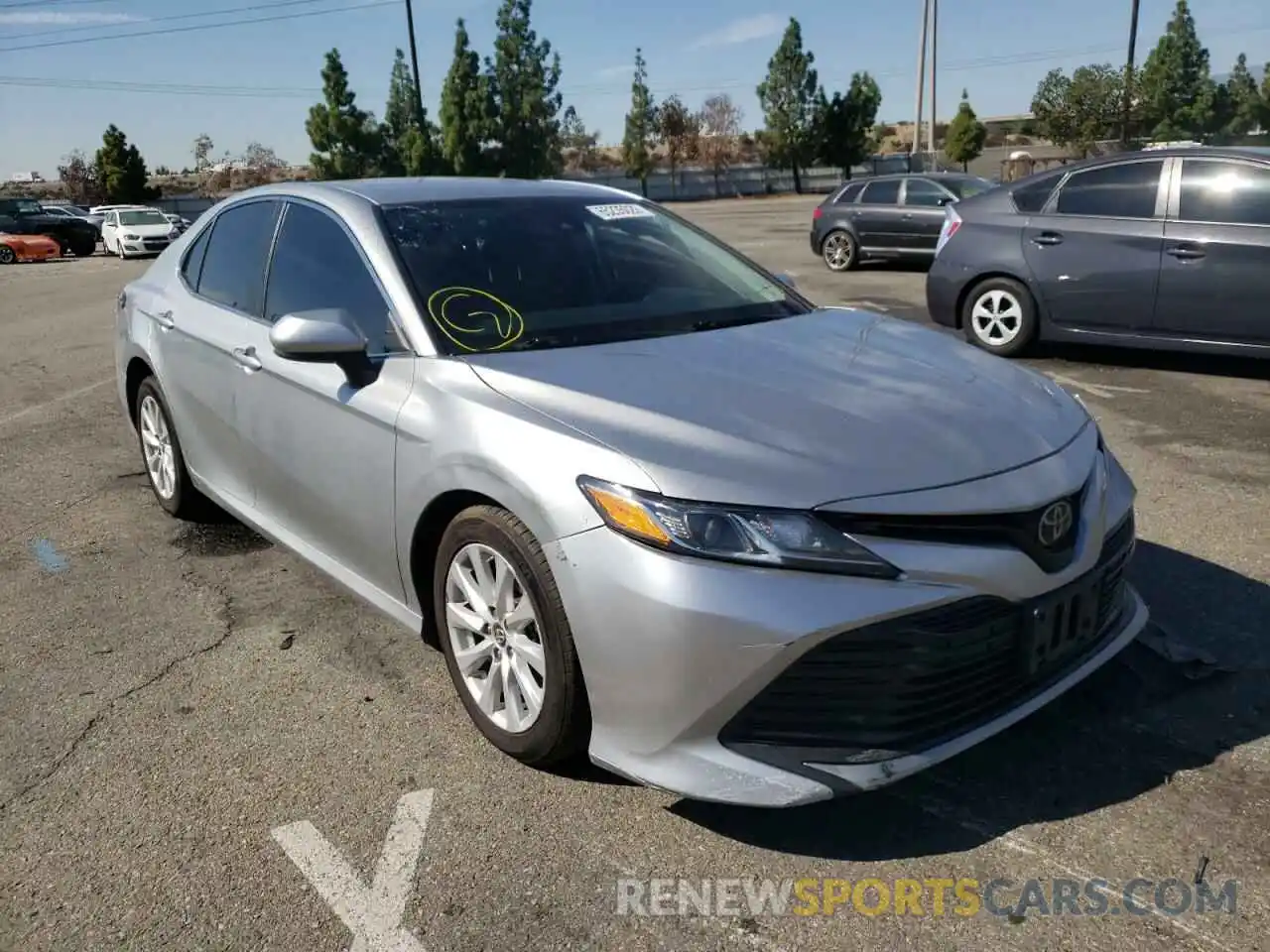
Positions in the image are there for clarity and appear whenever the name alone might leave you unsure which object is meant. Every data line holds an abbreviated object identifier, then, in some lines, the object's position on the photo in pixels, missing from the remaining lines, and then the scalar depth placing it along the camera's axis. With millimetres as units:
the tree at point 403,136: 51719
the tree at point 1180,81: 60062
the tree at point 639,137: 60625
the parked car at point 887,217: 15820
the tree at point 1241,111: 67062
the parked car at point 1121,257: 7152
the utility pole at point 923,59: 41188
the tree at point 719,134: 72375
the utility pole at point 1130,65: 38875
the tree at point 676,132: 67125
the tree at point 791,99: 56281
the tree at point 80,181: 66312
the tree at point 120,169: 51406
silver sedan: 2398
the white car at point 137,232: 28531
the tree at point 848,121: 56719
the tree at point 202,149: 86656
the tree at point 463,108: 55406
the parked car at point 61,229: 31531
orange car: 29875
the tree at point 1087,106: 50469
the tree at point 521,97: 56719
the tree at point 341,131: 52656
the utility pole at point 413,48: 38875
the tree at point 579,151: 76812
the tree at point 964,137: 54941
